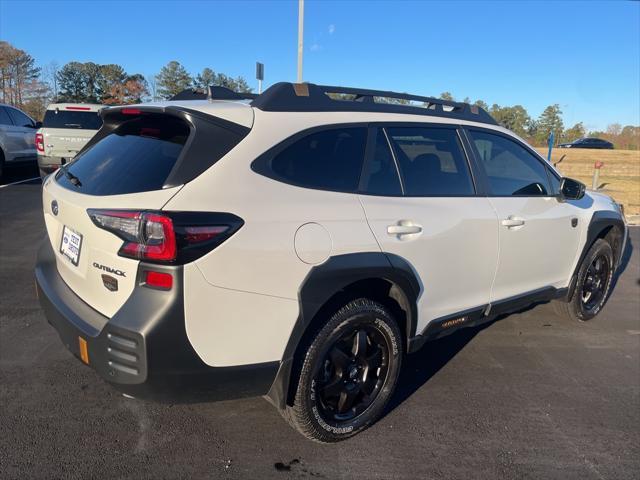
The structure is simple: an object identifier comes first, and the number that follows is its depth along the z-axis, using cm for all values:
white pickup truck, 1012
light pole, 1249
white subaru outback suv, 206
